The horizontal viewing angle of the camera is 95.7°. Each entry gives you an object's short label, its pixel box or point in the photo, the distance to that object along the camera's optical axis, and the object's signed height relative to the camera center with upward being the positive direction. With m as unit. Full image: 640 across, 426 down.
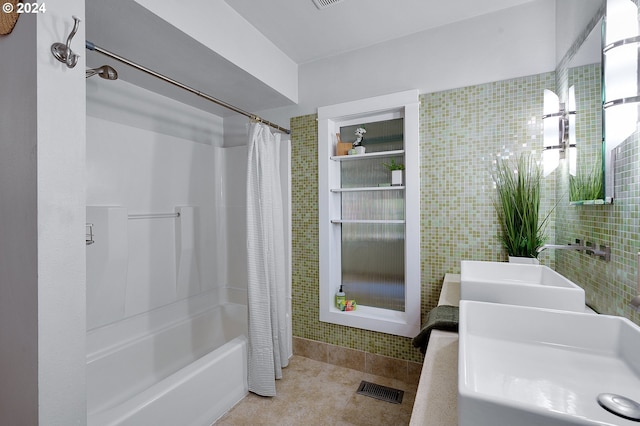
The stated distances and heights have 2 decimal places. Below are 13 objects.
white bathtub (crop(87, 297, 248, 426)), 1.45 -0.99
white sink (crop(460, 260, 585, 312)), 1.06 -0.32
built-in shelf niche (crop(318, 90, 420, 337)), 2.07 +0.08
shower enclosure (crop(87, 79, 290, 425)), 1.78 -0.38
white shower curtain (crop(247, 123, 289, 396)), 2.02 -0.40
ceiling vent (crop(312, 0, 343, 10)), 1.75 +1.27
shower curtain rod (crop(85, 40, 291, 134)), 1.22 +0.71
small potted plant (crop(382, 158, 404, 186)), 2.16 +0.29
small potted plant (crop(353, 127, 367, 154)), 2.30 +0.57
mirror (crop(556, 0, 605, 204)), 1.15 +0.54
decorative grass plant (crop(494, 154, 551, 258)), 1.69 +0.04
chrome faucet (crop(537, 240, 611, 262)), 1.10 -0.16
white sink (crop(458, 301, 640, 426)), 0.52 -0.40
